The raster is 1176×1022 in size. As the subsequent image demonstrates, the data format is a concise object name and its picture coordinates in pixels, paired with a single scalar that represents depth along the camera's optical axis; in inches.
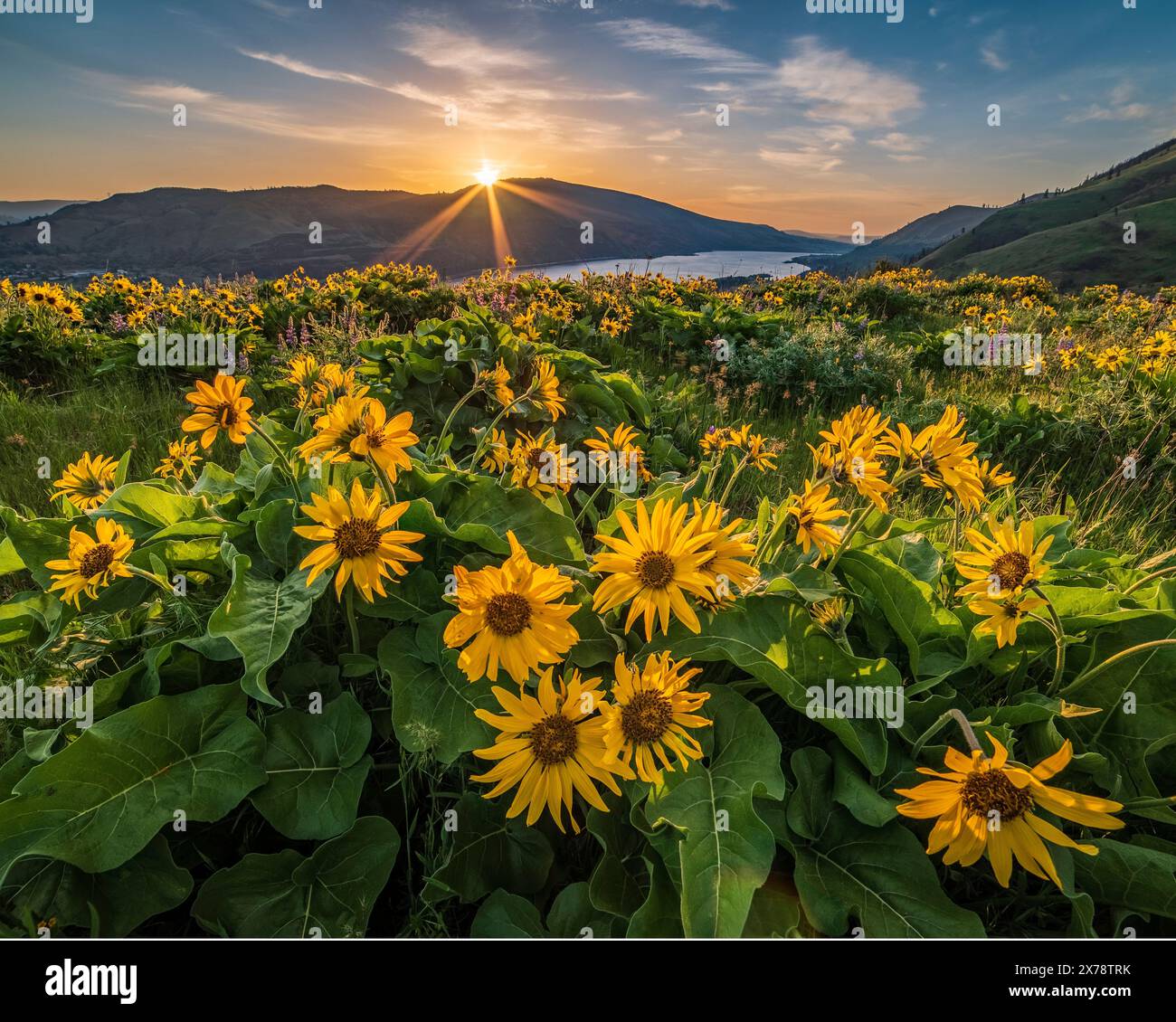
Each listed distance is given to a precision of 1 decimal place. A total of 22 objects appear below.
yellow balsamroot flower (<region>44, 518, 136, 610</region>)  16.5
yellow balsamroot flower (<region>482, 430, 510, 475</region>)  20.9
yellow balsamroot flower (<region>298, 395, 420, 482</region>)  17.1
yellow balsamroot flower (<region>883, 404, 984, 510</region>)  17.5
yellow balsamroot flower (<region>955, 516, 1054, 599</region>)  14.7
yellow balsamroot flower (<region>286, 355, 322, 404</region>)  23.5
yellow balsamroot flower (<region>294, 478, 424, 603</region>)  14.6
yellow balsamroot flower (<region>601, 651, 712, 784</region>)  12.9
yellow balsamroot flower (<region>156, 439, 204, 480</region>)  25.2
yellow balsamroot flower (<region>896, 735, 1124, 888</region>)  11.4
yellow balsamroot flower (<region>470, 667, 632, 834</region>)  13.2
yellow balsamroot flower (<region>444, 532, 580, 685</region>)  13.1
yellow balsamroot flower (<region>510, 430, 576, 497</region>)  20.0
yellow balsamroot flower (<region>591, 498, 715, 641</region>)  13.8
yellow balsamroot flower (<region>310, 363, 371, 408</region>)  20.8
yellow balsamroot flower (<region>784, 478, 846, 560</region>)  17.8
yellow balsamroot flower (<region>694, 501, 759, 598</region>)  14.1
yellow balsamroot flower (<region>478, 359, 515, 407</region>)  26.4
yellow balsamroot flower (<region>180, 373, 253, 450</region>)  18.8
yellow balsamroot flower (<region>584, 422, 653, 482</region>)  22.1
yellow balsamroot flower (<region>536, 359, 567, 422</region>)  25.7
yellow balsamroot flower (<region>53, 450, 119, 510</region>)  22.9
